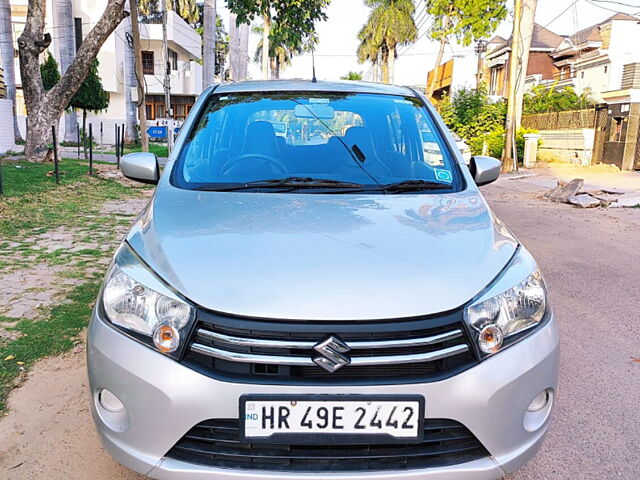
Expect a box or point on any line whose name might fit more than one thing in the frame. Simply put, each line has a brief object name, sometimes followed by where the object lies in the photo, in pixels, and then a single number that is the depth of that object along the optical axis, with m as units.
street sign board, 16.01
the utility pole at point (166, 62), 27.12
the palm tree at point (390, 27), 44.16
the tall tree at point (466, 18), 29.44
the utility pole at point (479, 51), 36.62
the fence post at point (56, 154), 11.42
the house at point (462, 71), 38.66
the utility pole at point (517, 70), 19.11
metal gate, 19.69
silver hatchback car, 1.76
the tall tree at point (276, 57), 49.96
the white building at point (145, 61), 32.53
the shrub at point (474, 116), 25.69
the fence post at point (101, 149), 21.94
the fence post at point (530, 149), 21.16
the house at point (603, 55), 26.80
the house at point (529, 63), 38.25
